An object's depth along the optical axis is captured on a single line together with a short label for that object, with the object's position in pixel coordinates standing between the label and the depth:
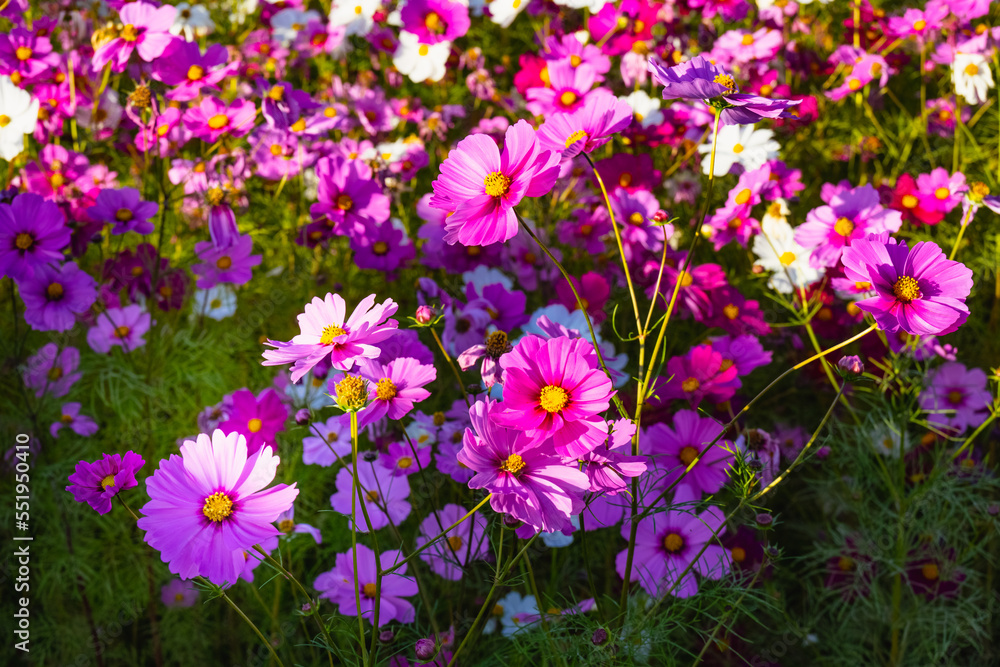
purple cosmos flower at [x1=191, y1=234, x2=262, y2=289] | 1.28
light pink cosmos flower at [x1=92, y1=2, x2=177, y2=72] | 1.16
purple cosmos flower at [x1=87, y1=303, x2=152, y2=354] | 1.25
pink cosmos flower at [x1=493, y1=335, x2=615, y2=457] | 0.58
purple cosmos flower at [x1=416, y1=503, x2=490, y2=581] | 0.92
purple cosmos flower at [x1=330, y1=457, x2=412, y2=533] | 1.00
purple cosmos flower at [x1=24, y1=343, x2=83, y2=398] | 1.24
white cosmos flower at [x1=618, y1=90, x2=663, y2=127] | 1.41
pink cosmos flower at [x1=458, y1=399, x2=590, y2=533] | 0.57
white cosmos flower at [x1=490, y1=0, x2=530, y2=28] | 1.47
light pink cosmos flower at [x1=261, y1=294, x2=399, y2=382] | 0.65
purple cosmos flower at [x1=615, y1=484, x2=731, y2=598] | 0.87
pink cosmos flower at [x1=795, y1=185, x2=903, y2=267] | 1.05
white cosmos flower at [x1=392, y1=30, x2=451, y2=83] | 1.54
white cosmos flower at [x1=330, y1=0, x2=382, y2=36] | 1.72
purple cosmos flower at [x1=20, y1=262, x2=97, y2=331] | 1.08
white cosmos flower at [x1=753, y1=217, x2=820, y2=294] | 1.19
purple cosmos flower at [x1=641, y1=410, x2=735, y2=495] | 0.91
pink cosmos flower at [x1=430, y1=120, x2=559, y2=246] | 0.64
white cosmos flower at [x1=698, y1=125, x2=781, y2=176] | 1.30
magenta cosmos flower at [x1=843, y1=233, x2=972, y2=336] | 0.64
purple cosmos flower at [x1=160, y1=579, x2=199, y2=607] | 1.26
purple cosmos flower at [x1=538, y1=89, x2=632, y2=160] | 0.73
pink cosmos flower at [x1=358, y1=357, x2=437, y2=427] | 0.70
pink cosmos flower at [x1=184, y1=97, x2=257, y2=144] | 1.26
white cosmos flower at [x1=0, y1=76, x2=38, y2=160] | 1.26
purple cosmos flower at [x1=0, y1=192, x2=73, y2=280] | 1.00
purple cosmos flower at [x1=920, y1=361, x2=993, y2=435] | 1.24
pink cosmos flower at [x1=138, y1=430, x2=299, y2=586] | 0.56
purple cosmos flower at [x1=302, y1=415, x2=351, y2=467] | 1.04
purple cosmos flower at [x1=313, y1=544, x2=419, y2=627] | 0.90
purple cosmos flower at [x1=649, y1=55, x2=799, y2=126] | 0.62
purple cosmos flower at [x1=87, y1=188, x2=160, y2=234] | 1.15
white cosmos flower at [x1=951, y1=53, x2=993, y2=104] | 1.48
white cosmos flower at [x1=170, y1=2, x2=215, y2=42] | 1.82
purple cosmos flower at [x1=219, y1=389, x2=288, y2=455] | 1.01
